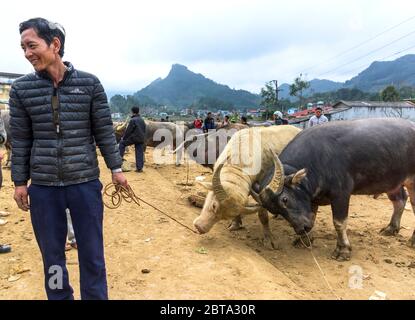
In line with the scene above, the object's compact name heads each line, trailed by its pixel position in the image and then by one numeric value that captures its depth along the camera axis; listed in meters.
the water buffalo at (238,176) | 5.36
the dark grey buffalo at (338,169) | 5.34
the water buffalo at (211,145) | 9.20
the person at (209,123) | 17.58
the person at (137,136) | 11.89
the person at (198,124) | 20.18
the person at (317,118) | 10.66
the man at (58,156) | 2.78
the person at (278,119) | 12.16
